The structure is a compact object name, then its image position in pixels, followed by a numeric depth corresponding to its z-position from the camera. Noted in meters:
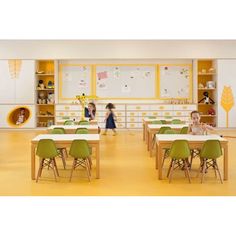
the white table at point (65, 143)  7.05
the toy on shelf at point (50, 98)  15.98
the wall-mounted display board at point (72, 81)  16.12
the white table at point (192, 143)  6.96
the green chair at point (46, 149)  6.86
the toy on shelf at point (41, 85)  15.85
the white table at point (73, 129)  9.26
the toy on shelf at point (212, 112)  15.88
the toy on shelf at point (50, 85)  15.87
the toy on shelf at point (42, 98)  15.91
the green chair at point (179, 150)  6.75
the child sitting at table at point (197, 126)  7.73
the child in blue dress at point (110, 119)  14.67
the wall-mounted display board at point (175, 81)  16.17
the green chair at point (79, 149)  6.88
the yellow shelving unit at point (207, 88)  15.85
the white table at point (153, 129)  9.66
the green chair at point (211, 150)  6.79
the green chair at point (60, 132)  8.16
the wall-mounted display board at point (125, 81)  16.09
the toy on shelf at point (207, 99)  15.98
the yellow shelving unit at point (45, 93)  15.89
